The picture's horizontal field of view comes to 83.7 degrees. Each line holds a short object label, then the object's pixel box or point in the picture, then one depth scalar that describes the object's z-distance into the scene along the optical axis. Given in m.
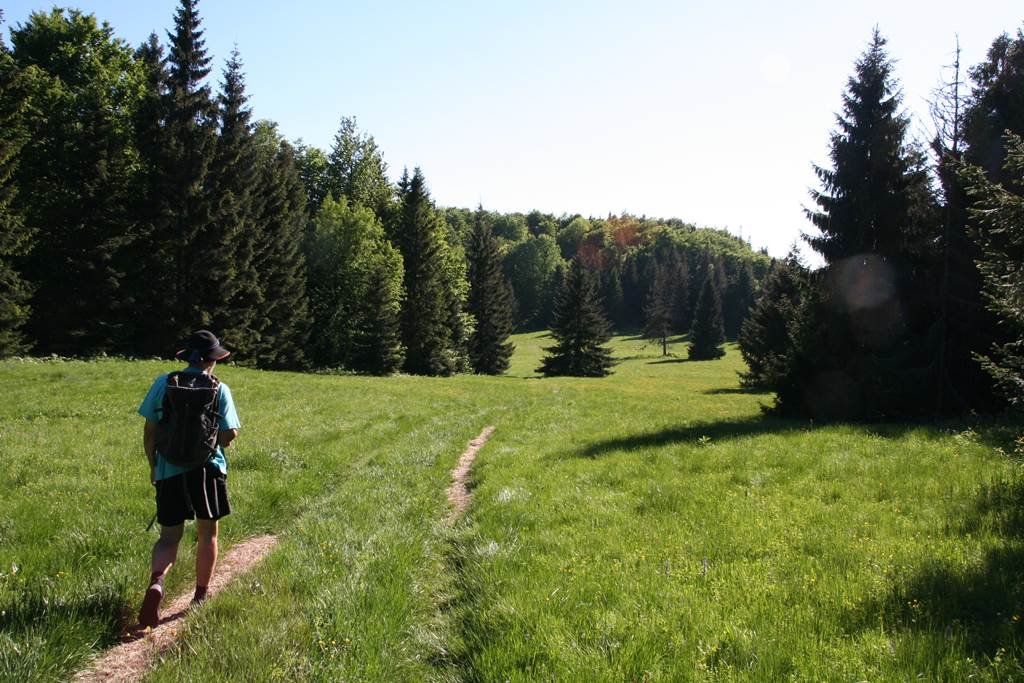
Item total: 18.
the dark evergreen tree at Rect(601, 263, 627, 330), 129.75
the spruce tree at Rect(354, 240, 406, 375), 44.75
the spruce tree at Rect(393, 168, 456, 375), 50.06
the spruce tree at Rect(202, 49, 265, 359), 34.38
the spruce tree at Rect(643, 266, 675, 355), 95.56
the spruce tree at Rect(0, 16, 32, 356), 25.19
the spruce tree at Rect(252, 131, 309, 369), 40.62
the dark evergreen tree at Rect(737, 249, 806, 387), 44.03
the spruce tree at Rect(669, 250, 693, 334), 120.25
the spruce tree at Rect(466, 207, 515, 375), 63.59
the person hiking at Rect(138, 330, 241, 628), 5.24
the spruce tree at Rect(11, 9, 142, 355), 30.17
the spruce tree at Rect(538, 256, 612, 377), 63.41
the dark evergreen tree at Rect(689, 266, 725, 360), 85.81
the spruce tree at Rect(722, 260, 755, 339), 119.25
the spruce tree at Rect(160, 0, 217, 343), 32.50
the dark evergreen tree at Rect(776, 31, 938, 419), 18.23
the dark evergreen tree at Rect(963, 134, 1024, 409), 7.88
